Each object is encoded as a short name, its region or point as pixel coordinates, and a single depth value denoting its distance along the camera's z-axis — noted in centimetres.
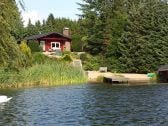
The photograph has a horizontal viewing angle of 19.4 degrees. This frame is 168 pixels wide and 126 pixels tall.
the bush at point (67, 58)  5506
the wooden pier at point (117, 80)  4609
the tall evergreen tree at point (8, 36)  2585
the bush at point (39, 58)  4976
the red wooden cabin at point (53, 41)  7631
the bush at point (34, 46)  6831
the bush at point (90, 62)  5859
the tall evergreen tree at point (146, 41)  5422
